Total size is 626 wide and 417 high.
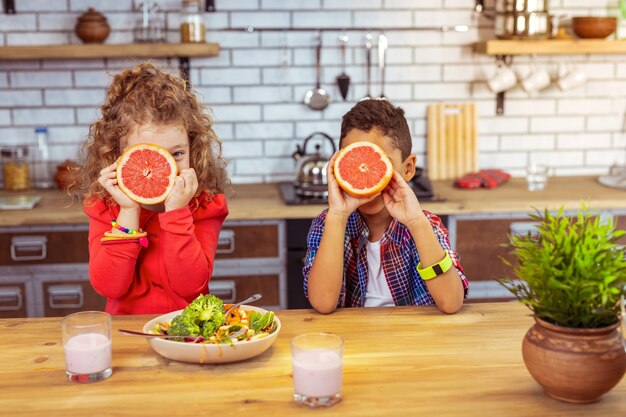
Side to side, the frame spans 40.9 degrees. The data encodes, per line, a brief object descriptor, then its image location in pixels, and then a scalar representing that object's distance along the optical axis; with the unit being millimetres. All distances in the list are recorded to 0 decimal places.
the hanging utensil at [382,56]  4441
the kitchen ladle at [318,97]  4465
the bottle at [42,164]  4418
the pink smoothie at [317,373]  1610
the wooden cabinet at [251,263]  3881
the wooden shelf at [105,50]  4082
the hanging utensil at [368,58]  4461
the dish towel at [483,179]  4277
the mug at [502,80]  4457
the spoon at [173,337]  1842
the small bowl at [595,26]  4316
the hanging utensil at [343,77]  4422
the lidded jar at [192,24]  4223
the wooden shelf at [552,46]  4219
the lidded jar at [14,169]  4316
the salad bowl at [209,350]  1792
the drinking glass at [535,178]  4254
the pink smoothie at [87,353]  1746
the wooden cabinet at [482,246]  3959
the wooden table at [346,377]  1611
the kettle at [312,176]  3988
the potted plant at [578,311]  1561
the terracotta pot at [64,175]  4191
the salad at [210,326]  1846
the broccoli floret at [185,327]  1845
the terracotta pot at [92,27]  4168
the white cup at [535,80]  4477
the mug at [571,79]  4512
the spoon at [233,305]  1994
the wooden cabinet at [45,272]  3805
